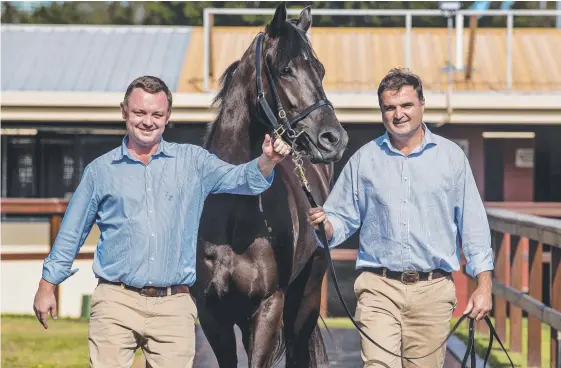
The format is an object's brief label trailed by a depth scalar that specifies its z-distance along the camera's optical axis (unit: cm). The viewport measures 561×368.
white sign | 2419
